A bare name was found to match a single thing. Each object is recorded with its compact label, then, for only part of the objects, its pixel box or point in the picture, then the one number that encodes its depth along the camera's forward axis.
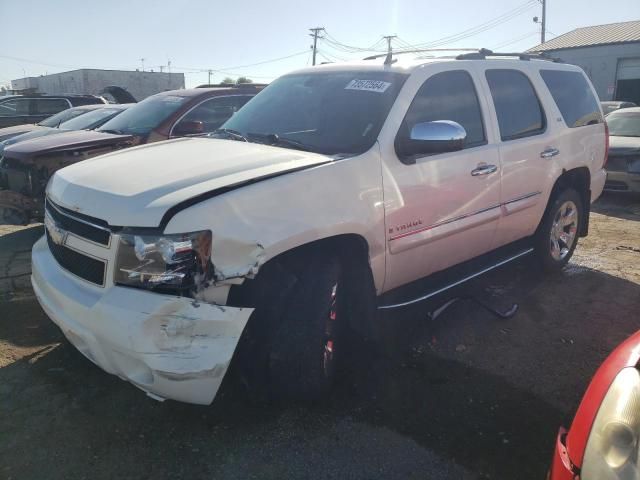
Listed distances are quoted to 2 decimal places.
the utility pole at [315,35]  56.72
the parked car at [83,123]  7.84
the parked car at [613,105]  16.91
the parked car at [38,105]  12.74
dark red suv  5.49
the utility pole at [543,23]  44.16
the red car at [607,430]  1.47
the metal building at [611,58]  31.27
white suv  2.36
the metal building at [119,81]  45.03
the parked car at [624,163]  8.60
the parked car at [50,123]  9.14
